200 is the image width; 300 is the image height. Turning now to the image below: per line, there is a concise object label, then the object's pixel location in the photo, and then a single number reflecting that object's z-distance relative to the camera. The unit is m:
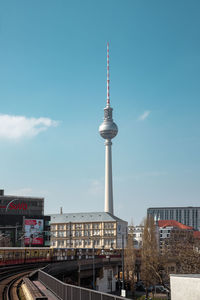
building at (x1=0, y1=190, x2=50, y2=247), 134.50
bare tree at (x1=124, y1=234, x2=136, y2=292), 88.38
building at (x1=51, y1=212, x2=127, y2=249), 166.12
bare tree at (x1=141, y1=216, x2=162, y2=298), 73.75
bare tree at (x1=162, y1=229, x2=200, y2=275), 57.59
